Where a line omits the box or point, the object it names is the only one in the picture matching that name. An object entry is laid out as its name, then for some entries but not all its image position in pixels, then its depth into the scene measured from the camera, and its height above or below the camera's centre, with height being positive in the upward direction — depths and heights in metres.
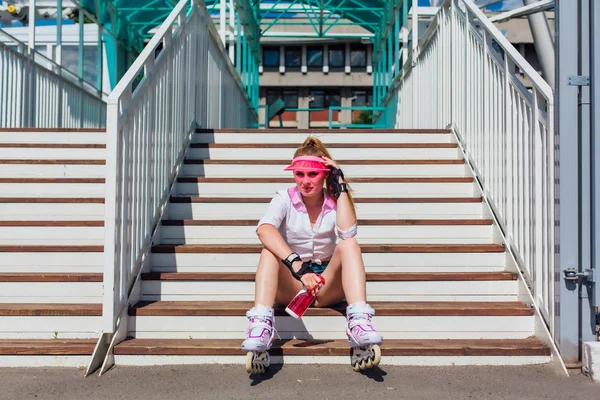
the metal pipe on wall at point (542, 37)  6.70 +1.78
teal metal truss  11.85 +3.83
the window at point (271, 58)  34.75 +7.94
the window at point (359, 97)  35.16 +5.91
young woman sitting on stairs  2.65 -0.22
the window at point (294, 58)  34.75 +7.95
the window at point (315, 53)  34.75 +8.23
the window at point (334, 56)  34.75 +8.07
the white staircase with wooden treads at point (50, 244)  3.00 -0.25
